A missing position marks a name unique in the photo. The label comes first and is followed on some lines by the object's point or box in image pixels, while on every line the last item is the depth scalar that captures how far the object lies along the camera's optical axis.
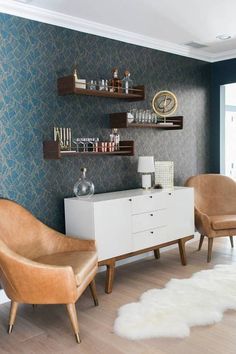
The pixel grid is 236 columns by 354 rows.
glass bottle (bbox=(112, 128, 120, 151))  4.14
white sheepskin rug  2.73
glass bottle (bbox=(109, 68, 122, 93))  4.06
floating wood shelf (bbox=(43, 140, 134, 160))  3.52
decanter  3.73
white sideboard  3.48
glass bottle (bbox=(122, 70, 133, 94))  4.17
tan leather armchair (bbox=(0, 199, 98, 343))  2.62
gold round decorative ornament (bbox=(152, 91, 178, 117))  4.68
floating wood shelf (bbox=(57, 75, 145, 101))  3.61
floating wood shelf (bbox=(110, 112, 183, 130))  4.12
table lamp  4.28
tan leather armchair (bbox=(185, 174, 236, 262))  4.84
